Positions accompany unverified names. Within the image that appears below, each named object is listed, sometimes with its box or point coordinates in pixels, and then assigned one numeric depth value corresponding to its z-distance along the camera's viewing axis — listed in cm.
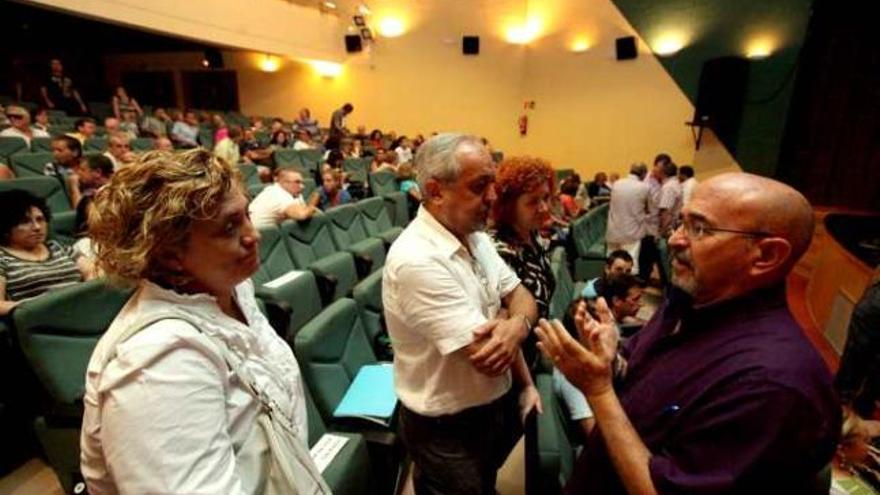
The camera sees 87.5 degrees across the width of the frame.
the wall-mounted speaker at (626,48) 912
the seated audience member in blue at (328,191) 519
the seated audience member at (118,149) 445
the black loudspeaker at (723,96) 799
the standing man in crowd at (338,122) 836
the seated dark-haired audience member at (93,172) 357
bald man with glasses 80
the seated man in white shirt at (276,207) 372
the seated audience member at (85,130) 591
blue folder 167
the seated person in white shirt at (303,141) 830
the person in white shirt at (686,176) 547
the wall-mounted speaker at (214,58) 1193
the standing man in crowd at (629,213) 470
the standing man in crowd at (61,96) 766
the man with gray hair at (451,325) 113
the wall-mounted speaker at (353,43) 1123
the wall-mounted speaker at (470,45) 1055
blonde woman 63
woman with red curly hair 170
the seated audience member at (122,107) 755
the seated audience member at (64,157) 416
